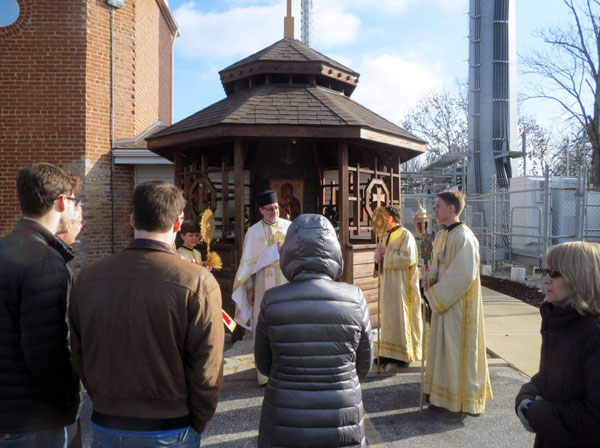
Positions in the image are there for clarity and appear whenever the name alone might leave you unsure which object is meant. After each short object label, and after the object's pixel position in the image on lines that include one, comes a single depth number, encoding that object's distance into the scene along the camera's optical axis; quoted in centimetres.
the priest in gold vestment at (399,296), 562
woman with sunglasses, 187
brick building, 934
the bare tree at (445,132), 3106
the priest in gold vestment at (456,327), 416
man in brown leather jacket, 185
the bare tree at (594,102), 1853
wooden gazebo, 646
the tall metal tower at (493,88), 1877
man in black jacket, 203
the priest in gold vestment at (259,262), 534
